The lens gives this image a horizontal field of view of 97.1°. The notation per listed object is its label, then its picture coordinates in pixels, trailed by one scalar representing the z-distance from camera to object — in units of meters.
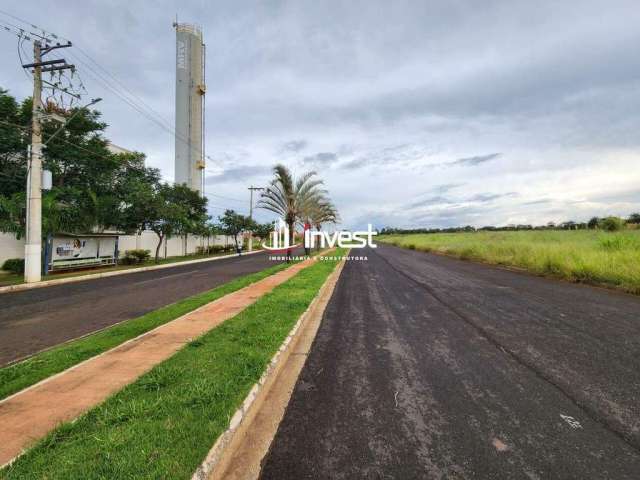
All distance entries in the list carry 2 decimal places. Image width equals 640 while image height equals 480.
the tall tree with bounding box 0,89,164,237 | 14.95
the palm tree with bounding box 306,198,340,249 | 27.43
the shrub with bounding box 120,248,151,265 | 22.62
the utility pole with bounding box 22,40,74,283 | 12.55
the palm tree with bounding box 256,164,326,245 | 19.72
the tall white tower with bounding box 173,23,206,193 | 47.38
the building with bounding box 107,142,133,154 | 29.47
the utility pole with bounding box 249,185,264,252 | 45.84
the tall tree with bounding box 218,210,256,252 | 39.19
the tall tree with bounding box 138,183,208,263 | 21.81
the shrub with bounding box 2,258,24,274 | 15.40
